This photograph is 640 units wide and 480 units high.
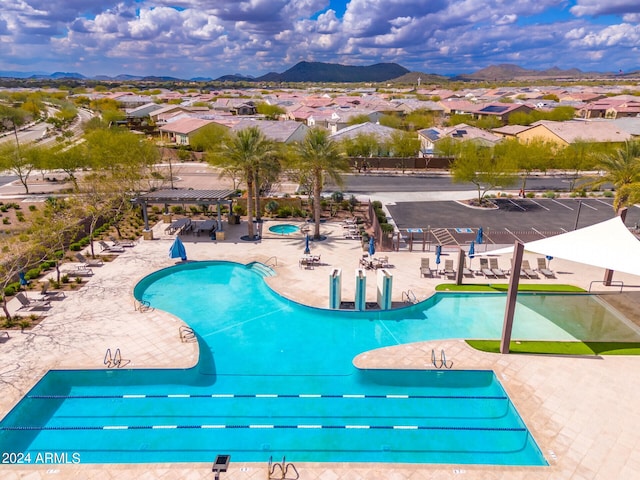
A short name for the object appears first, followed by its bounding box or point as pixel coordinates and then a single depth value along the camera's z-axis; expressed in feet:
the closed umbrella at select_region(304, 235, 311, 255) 93.17
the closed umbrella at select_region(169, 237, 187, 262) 86.74
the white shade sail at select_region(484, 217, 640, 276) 57.11
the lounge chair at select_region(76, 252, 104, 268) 86.22
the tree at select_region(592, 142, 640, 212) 98.58
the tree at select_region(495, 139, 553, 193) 152.05
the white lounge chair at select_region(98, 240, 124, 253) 94.32
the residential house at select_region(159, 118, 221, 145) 238.27
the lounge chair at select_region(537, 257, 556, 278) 84.70
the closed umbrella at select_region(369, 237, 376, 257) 87.44
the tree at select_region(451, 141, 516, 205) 135.74
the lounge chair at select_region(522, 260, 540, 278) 83.10
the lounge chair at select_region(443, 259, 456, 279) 82.84
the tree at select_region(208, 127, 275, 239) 96.84
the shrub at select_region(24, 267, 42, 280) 77.82
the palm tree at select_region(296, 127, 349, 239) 96.58
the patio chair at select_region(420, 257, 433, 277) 83.15
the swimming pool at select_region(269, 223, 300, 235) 109.09
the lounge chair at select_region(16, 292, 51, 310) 68.44
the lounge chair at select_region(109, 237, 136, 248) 96.88
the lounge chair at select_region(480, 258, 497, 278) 83.15
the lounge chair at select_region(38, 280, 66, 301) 72.35
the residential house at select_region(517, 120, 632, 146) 195.58
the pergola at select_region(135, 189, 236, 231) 101.45
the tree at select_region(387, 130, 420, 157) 196.54
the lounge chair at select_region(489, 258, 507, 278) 83.05
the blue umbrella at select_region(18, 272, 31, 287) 71.72
